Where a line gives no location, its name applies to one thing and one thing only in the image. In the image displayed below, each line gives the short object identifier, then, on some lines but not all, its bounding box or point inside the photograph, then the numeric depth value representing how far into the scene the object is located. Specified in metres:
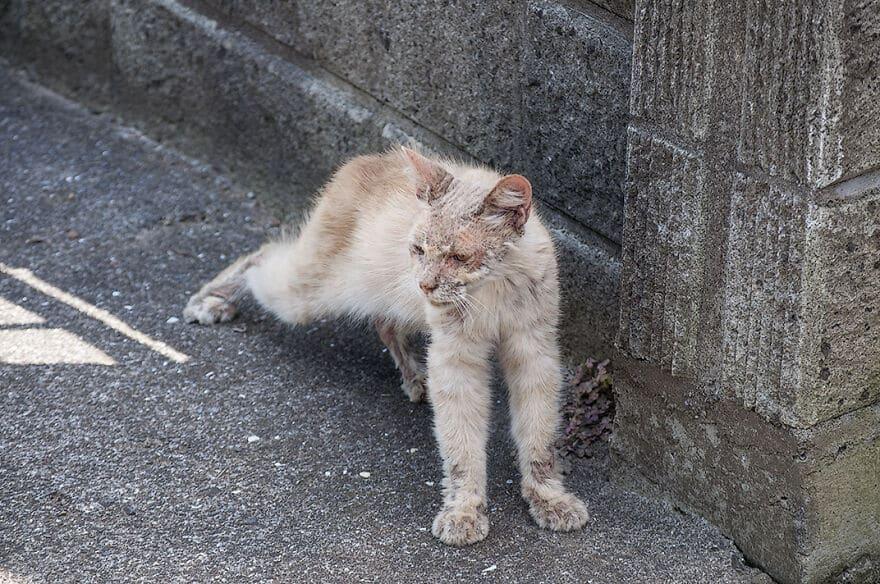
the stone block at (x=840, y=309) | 5.85
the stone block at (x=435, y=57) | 8.46
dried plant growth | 8.15
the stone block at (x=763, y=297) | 5.93
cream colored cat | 6.73
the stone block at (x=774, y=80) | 5.47
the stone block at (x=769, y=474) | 6.50
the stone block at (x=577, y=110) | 7.57
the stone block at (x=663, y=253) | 6.43
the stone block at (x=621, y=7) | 7.29
